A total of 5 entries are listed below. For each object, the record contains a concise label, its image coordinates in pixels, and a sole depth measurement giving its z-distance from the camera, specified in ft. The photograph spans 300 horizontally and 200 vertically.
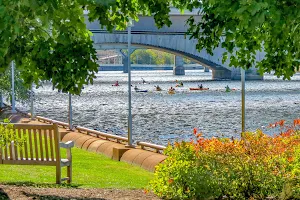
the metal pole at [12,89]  132.67
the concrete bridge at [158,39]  304.91
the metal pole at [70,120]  98.67
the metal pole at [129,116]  77.25
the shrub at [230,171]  37.24
